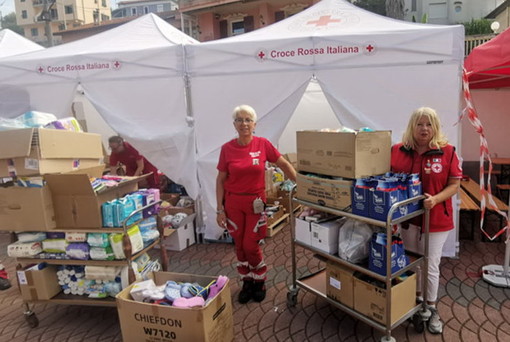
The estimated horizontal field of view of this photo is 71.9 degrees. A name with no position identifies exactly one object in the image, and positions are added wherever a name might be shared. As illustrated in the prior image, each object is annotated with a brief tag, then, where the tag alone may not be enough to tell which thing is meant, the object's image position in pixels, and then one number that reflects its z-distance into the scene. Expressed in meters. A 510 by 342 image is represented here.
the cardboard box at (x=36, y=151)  2.83
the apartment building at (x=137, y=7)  45.84
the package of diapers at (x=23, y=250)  3.05
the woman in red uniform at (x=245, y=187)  3.11
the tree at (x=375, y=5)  27.02
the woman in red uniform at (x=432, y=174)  2.54
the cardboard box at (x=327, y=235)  2.78
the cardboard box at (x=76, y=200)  2.84
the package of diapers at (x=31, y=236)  3.08
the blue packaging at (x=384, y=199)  2.33
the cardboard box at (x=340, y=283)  2.76
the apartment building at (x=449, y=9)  31.22
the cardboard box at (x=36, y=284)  3.05
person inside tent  5.65
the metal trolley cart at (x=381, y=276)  2.36
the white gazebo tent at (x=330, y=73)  3.97
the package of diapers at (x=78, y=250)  2.96
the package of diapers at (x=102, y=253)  2.93
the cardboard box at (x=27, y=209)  2.91
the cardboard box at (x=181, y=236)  4.74
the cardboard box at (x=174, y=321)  2.38
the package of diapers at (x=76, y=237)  2.96
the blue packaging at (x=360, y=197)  2.44
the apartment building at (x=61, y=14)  38.07
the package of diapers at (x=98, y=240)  2.91
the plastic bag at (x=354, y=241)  2.62
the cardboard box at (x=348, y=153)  2.51
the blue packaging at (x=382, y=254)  2.40
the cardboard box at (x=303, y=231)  2.95
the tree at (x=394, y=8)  23.45
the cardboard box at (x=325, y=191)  2.59
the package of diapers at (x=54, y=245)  3.05
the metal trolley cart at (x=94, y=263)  2.83
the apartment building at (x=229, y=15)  19.41
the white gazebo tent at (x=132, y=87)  4.75
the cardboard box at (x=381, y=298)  2.50
